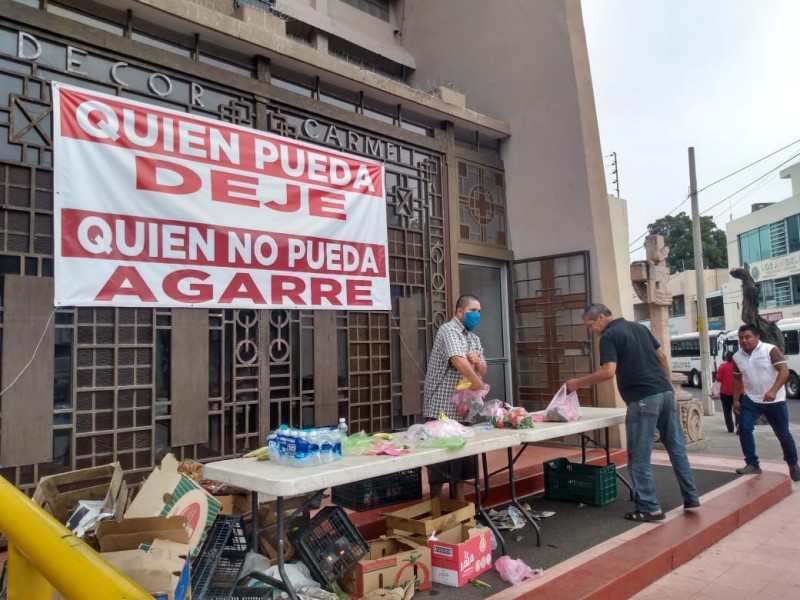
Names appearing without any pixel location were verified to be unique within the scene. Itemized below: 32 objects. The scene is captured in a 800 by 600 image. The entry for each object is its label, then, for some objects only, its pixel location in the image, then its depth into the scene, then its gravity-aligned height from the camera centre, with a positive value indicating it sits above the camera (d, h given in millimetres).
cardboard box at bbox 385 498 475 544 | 3967 -1166
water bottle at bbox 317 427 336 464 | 3385 -524
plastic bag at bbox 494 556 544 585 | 3768 -1418
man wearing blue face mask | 4789 -156
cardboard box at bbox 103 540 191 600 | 2508 -895
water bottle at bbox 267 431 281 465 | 3430 -531
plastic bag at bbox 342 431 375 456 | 3712 -582
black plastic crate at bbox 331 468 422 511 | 4449 -1062
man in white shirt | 6422 -598
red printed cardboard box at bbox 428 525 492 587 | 3711 -1308
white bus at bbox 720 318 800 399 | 19750 -491
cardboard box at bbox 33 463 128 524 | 3365 -761
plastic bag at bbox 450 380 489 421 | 4949 -453
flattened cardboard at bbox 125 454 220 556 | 3277 -788
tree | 47947 +8139
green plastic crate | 5469 -1282
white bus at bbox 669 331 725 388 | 24669 -628
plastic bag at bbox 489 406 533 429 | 4656 -572
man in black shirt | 4895 -447
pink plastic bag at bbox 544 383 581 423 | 5012 -535
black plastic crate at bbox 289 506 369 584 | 3427 -1120
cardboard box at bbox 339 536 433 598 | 3465 -1296
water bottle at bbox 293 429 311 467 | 3311 -533
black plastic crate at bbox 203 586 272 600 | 3156 -1254
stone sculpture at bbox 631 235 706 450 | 10641 +1022
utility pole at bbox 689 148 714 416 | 15227 +700
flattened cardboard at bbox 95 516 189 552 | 2848 -822
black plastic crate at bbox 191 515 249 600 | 3213 -1139
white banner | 4520 +1232
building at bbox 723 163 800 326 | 29156 +4347
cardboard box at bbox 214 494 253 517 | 3973 -984
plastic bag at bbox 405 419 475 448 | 3988 -573
